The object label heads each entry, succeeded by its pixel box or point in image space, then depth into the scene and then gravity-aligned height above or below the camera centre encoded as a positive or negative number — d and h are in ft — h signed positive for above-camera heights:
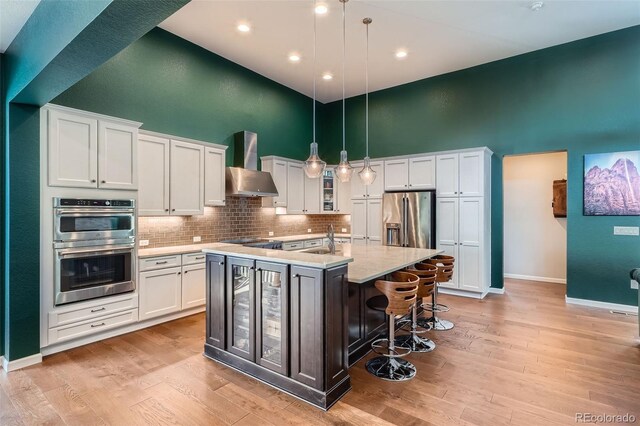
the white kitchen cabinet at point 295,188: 21.04 +1.70
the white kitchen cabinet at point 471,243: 17.52 -1.64
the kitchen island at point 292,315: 8.02 -2.86
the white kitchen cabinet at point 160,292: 12.92 -3.24
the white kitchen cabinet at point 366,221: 20.98 -0.50
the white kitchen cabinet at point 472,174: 17.46 +2.18
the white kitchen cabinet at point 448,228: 18.33 -0.86
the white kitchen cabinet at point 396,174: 20.04 +2.46
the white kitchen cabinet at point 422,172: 19.04 +2.48
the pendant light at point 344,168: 12.78 +1.81
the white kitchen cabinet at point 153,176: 13.62 +1.70
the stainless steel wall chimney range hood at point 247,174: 17.44 +2.25
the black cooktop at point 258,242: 17.24 -1.55
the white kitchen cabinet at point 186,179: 14.82 +1.70
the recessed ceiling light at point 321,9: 13.14 +8.48
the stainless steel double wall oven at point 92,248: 10.71 -1.16
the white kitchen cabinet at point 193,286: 14.35 -3.24
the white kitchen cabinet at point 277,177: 19.76 +2.32
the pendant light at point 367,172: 13.02 +1.68
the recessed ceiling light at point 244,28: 14.70 +8.63
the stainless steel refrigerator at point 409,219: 18.60 -0.33
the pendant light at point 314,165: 12.09 +1.84
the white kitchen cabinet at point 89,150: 10.69 +2.32
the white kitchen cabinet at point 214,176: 16.24 +1.95
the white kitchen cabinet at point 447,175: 18.28 +2.19
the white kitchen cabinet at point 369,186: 20.94 +1.86
